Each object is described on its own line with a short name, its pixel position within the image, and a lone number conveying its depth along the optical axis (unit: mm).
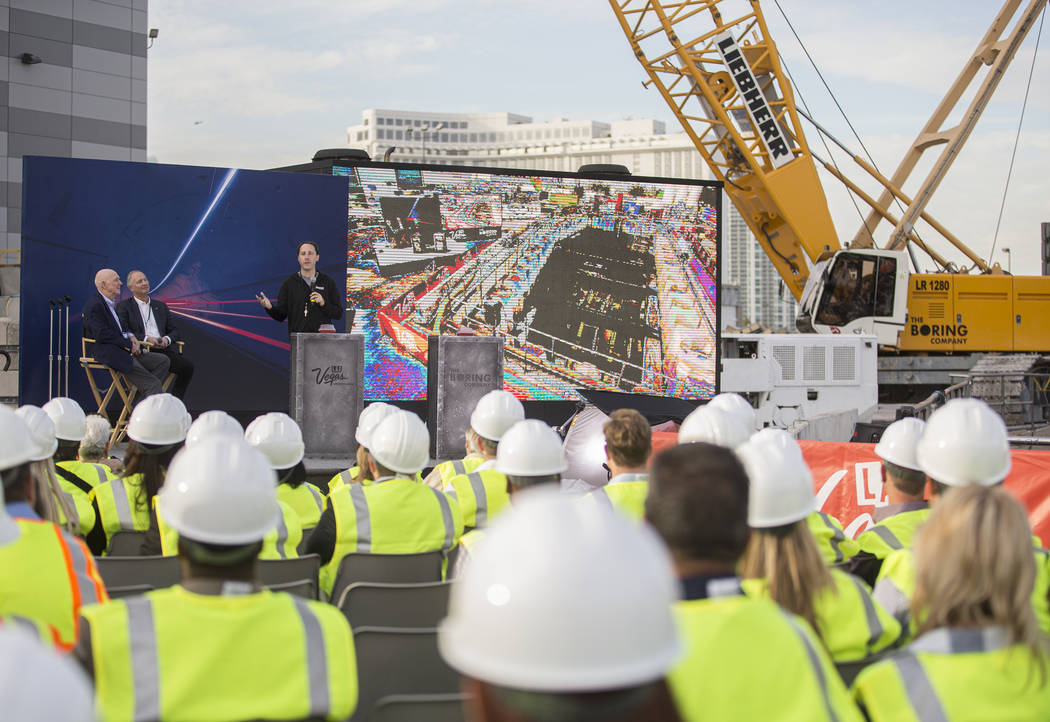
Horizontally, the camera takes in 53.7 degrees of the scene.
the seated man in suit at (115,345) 9602
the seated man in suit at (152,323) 9992
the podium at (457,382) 10156
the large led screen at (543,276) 13383
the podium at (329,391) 9750
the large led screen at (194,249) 11477
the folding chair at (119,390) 9844
